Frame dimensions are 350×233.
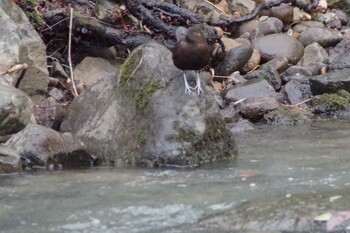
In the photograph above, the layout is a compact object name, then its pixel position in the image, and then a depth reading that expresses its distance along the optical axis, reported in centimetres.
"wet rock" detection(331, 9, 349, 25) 2680
